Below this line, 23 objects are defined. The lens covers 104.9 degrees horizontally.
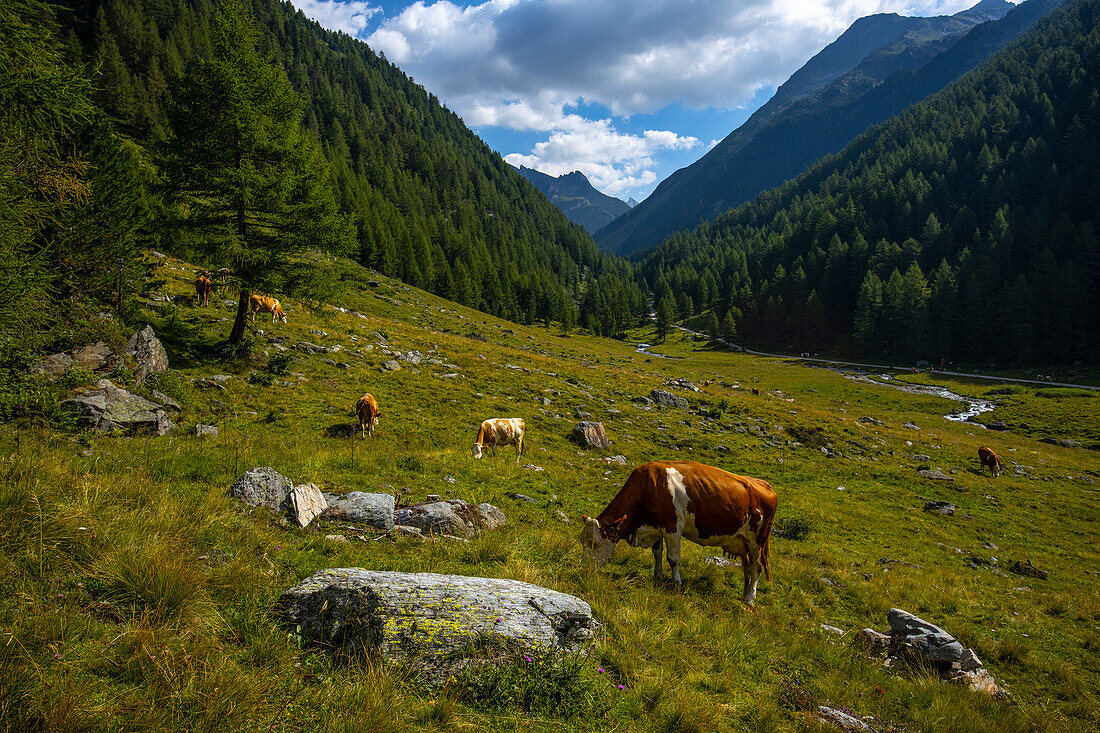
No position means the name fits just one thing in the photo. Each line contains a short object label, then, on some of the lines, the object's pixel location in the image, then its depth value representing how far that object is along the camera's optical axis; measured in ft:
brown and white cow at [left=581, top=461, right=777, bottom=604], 30.42
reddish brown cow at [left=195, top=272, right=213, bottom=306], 79.51
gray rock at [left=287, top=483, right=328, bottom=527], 25.40
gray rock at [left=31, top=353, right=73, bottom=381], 39.07
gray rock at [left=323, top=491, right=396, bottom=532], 26.94
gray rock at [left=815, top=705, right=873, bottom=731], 17.11
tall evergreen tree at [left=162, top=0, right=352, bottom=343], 57.52
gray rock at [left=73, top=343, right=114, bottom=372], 43.70
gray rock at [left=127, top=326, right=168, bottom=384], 47.93
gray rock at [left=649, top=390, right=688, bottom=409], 109.19
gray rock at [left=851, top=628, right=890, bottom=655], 26.08
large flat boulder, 14.83
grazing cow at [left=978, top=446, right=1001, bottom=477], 93.04
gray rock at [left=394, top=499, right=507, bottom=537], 28.09
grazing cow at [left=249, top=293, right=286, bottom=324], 85.76
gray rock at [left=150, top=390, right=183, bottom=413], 44.04
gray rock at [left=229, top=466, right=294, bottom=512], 25.79
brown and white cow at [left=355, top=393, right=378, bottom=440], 54.13
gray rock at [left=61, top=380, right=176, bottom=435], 34.78
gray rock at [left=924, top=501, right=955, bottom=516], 66.28
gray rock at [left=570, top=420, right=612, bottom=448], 71.48
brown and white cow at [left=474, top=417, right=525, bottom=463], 59.73
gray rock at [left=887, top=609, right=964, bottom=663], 24.80
